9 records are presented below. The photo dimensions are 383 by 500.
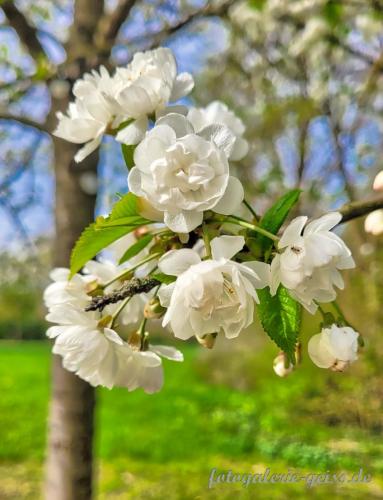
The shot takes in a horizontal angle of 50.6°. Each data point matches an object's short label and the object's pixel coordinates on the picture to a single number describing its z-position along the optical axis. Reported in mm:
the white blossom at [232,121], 177
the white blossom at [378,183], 145
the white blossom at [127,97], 150
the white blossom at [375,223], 159
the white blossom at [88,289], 161
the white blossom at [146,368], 154
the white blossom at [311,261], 115
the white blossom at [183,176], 119
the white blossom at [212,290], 114
